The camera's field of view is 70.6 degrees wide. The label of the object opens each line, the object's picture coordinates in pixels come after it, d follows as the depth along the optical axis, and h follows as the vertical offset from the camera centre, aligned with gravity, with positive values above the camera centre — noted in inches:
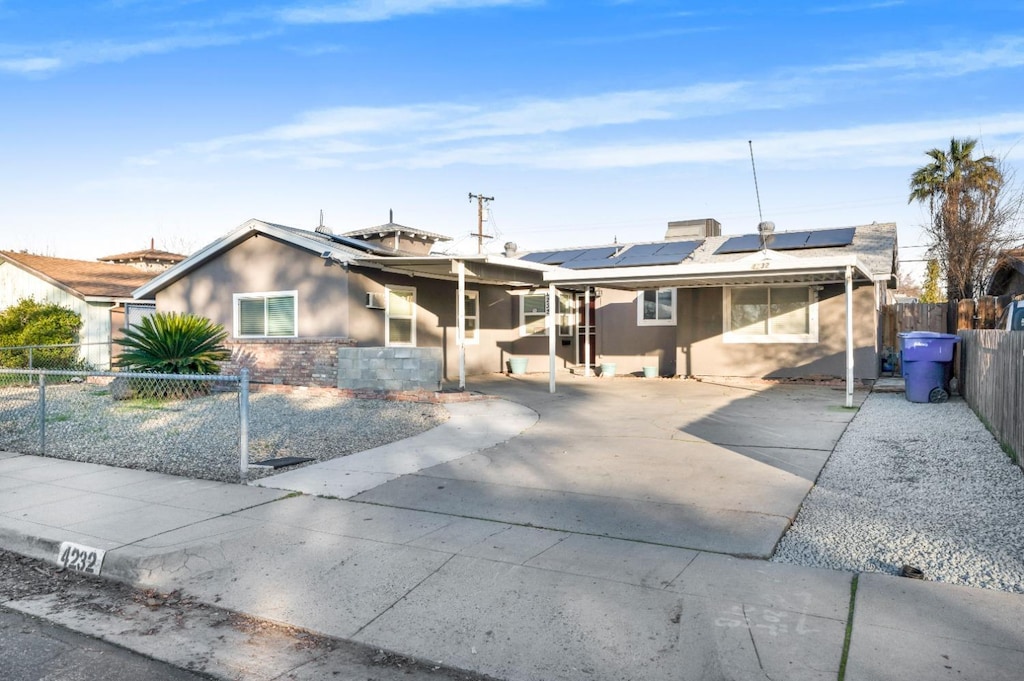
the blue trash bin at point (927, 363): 486.0 -18.3
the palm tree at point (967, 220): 1062.4 +174.9
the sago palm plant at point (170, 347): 572.4 -9.4
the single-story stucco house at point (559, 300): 605.3 +33.1
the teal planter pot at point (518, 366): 764.6 -32.2
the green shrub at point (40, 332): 773.3 +3.6
